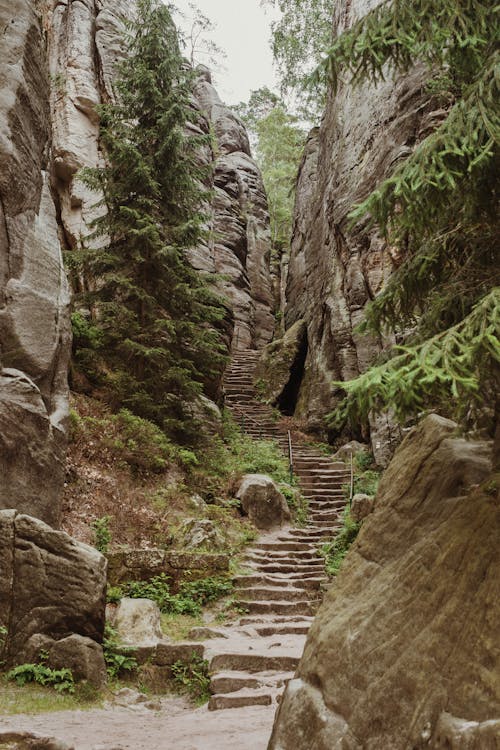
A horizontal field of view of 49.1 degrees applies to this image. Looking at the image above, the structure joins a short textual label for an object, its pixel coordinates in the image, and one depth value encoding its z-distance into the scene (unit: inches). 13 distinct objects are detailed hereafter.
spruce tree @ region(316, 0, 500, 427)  129.0
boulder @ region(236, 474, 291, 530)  471.2
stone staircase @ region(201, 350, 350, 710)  248.8
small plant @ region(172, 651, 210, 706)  255.9
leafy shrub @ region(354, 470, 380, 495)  543.9
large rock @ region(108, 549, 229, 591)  334.6
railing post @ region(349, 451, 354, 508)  531.4
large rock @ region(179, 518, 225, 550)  380.8
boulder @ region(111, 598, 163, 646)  281.9
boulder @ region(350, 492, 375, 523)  443.2
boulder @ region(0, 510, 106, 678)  238.1
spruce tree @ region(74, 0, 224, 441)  482.0
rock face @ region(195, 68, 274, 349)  1185.4
